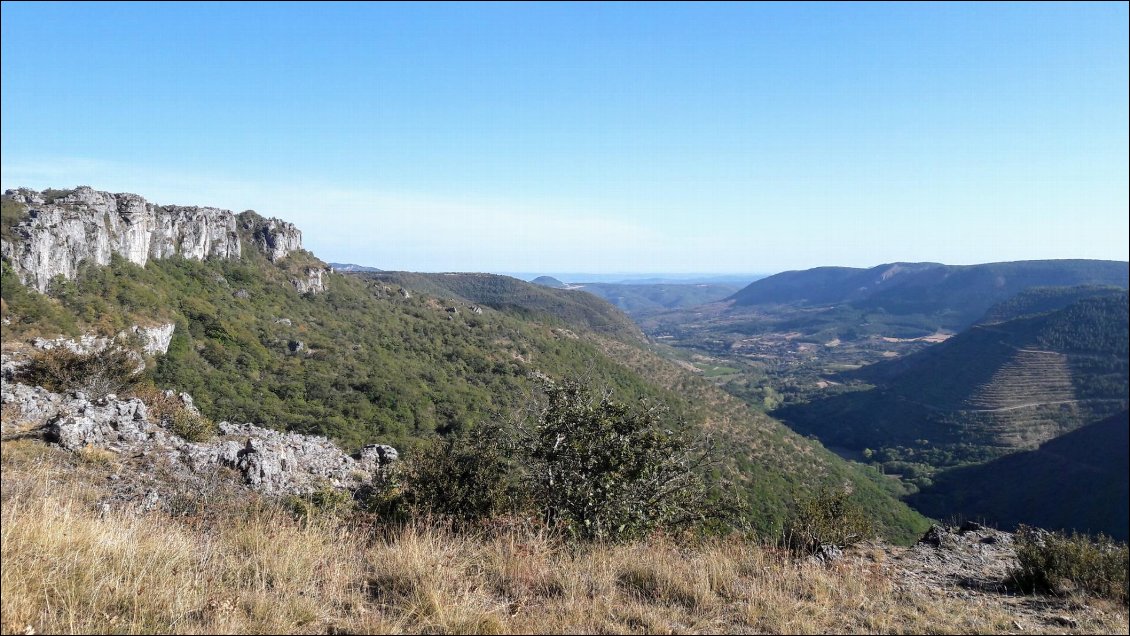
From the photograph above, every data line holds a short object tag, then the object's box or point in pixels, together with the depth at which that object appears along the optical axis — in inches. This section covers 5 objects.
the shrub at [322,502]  235.4
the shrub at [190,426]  455.2
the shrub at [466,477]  278.2
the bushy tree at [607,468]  262.4
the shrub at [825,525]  273.3
